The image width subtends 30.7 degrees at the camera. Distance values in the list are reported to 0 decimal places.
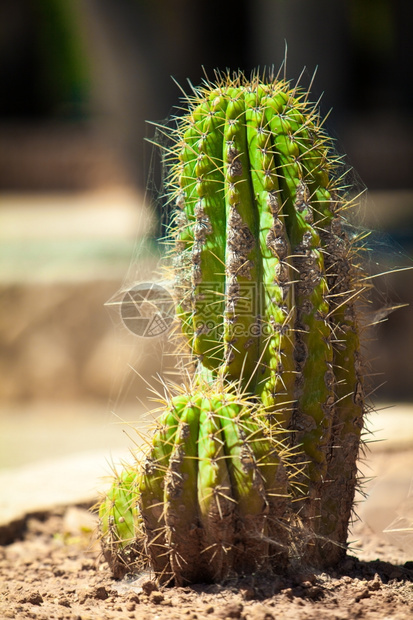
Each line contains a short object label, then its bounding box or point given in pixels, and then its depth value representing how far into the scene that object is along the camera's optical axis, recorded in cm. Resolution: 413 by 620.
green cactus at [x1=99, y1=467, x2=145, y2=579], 229
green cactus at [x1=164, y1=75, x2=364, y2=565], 219
